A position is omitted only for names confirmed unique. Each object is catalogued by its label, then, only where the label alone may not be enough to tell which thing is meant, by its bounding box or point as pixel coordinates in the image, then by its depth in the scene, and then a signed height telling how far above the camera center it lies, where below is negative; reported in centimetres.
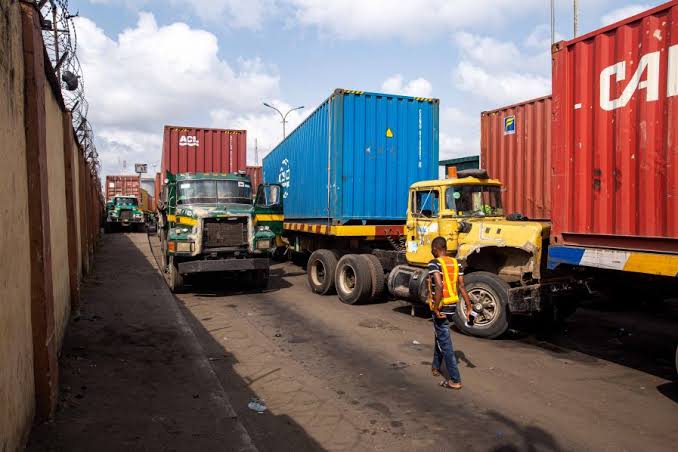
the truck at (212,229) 948 -24
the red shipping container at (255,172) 2427 +227
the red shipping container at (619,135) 448 +81
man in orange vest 485 -84
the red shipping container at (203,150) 1467 +207
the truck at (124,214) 2891 +23
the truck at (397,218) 655 -3
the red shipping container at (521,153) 962 +133
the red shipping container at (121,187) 3336 +210
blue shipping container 938 +127
